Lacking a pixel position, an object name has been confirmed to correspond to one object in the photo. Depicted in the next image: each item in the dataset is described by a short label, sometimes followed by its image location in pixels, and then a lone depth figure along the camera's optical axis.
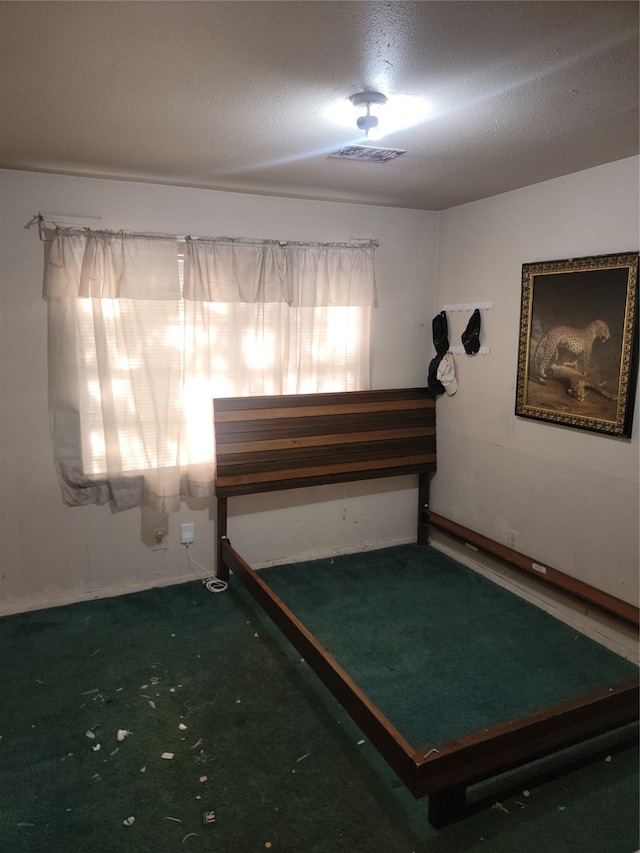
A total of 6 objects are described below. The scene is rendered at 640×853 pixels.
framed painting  2.97
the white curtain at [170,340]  3.39
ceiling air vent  2.71
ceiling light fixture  2.04
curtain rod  3.27
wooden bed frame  1.89
